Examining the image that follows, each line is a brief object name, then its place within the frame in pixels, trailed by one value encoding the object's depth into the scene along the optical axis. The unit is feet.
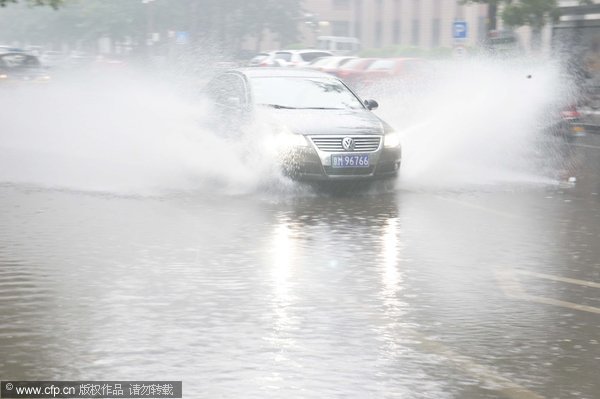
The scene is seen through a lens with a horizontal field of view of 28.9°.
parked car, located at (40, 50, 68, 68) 222.24
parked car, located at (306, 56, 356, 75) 127.11
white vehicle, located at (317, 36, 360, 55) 238.27
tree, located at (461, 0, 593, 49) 103.76
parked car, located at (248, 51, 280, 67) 159.43
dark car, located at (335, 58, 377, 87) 116.88
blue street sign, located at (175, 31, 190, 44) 209.77
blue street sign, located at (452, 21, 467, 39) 110.61
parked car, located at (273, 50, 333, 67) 156.46
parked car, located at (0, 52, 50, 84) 124.06
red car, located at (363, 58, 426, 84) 109.50
